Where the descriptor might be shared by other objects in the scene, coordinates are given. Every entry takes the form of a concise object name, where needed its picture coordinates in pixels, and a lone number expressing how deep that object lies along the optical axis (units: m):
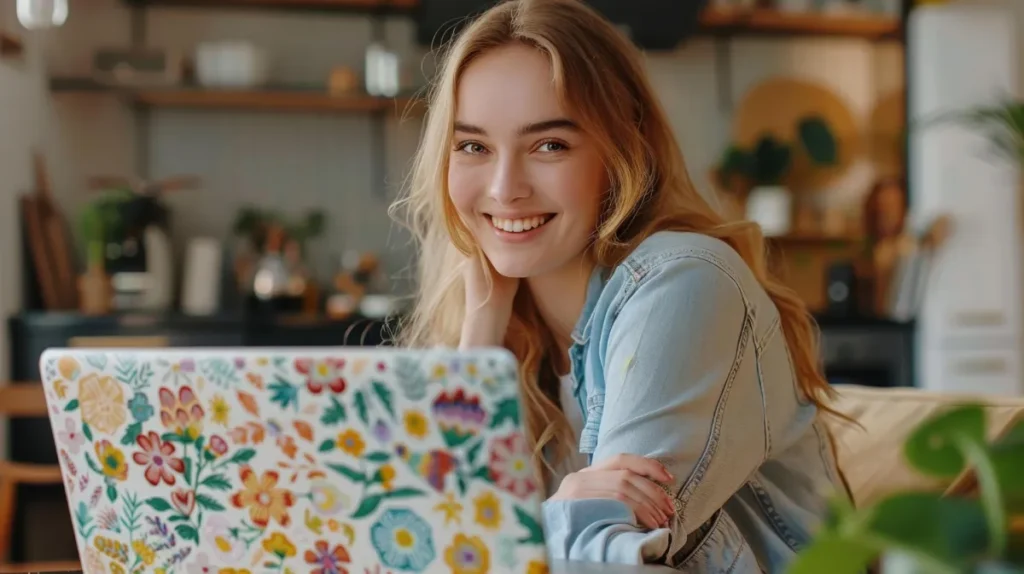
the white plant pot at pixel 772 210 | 4.34
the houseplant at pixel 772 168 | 4.34
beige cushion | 1.29
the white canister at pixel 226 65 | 3.93
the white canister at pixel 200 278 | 3.99
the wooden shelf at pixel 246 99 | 3.87
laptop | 0.54
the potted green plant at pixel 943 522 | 0.35
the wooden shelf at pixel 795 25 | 4.35
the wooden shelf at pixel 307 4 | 4.18
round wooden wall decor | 4.55
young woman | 1.00
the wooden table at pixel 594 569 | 0.77
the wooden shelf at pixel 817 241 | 4.46
